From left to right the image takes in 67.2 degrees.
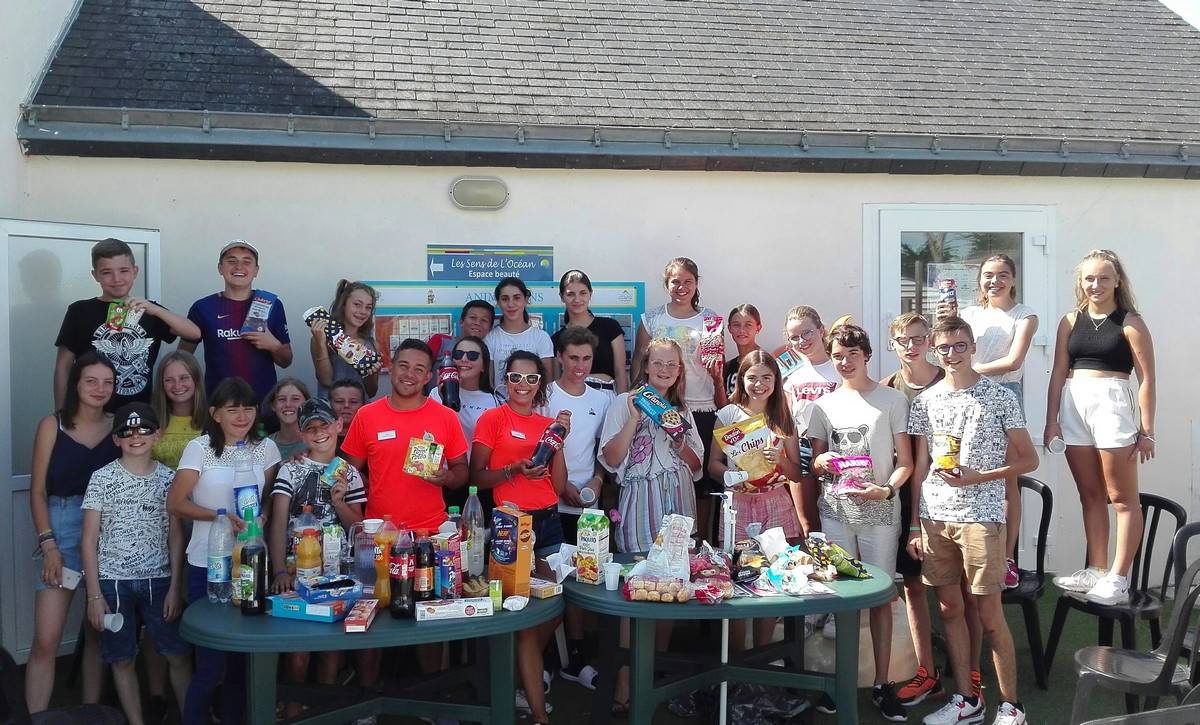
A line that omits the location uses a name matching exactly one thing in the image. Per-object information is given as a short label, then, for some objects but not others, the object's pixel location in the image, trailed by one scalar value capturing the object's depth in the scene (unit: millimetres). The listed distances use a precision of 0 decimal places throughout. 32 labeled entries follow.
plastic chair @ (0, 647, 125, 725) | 2902
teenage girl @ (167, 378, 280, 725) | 3805
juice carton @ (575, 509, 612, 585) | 3834
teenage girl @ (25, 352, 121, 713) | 4129
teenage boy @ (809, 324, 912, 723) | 4504
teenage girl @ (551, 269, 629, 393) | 5617
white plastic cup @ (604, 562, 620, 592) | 3777
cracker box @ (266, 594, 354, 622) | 3363
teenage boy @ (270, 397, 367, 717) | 3898
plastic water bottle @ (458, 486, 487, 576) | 3768
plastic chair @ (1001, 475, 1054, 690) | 4875
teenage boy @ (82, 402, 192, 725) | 4027
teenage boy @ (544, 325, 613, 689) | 4777
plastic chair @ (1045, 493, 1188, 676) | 4645
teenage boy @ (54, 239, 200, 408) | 4812
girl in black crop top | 5113
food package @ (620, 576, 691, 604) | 3637
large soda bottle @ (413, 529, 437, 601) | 3475
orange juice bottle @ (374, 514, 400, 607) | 3529
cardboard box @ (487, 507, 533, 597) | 3613
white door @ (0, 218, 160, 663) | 5008
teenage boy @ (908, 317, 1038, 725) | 4199
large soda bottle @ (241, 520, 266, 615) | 3439
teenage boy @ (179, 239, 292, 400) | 5207
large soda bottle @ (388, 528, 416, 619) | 3428
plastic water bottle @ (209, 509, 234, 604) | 3596
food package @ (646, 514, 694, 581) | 3738
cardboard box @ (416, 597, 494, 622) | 3400
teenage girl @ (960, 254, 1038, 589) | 5508
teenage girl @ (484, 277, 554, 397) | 5547
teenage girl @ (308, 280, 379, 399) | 5344
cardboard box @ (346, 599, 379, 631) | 3271
